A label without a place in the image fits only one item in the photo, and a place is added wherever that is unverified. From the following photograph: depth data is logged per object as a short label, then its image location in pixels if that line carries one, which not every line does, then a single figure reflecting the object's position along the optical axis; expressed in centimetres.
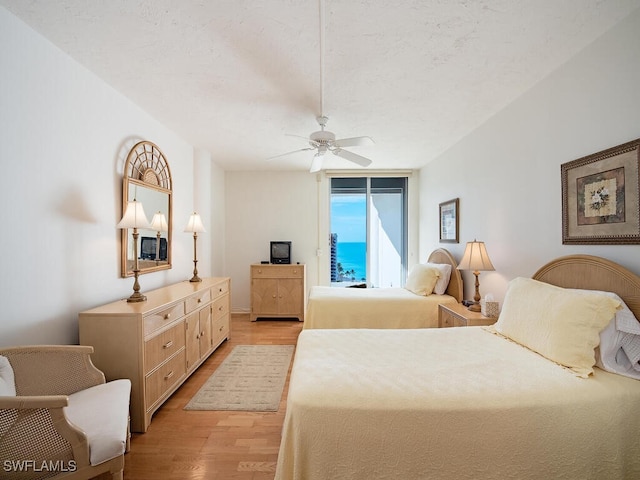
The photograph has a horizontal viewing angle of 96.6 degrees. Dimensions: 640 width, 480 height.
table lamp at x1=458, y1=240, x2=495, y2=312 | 268
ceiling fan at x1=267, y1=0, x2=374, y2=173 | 247
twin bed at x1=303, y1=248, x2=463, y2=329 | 316
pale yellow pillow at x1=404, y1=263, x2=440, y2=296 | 344
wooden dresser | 197
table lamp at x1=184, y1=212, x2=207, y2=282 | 353
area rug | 232
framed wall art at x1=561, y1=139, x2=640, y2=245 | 160
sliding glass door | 533
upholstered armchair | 115
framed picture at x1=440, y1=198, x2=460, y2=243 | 363
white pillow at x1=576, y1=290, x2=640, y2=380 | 145
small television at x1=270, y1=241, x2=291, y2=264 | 505
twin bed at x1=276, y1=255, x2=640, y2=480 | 117
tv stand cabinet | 477
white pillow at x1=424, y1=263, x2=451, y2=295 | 347
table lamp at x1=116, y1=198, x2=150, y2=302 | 227
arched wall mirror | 259
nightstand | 245
